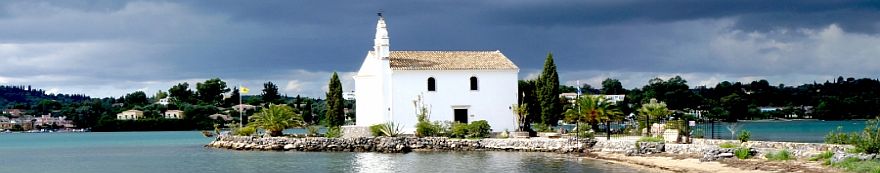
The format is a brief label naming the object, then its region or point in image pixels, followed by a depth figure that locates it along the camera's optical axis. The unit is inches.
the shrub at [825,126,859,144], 1334.9
